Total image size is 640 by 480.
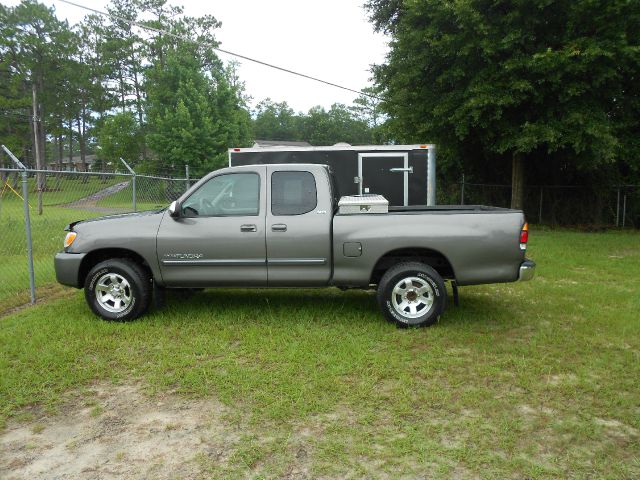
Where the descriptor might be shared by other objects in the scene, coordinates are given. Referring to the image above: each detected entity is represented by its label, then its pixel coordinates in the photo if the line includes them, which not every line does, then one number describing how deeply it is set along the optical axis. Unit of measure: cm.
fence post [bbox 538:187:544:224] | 1941
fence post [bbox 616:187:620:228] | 1817
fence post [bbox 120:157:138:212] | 927
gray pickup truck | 558
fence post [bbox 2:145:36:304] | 648
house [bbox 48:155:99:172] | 6013
